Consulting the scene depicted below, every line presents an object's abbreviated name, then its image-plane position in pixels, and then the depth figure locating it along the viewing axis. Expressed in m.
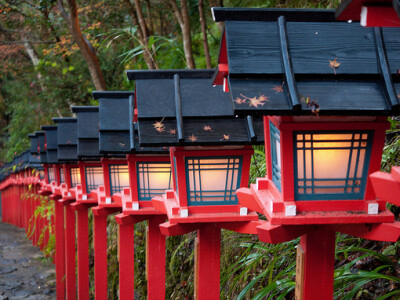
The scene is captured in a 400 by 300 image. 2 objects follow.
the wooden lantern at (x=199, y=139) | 4.82
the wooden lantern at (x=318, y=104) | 3.12
